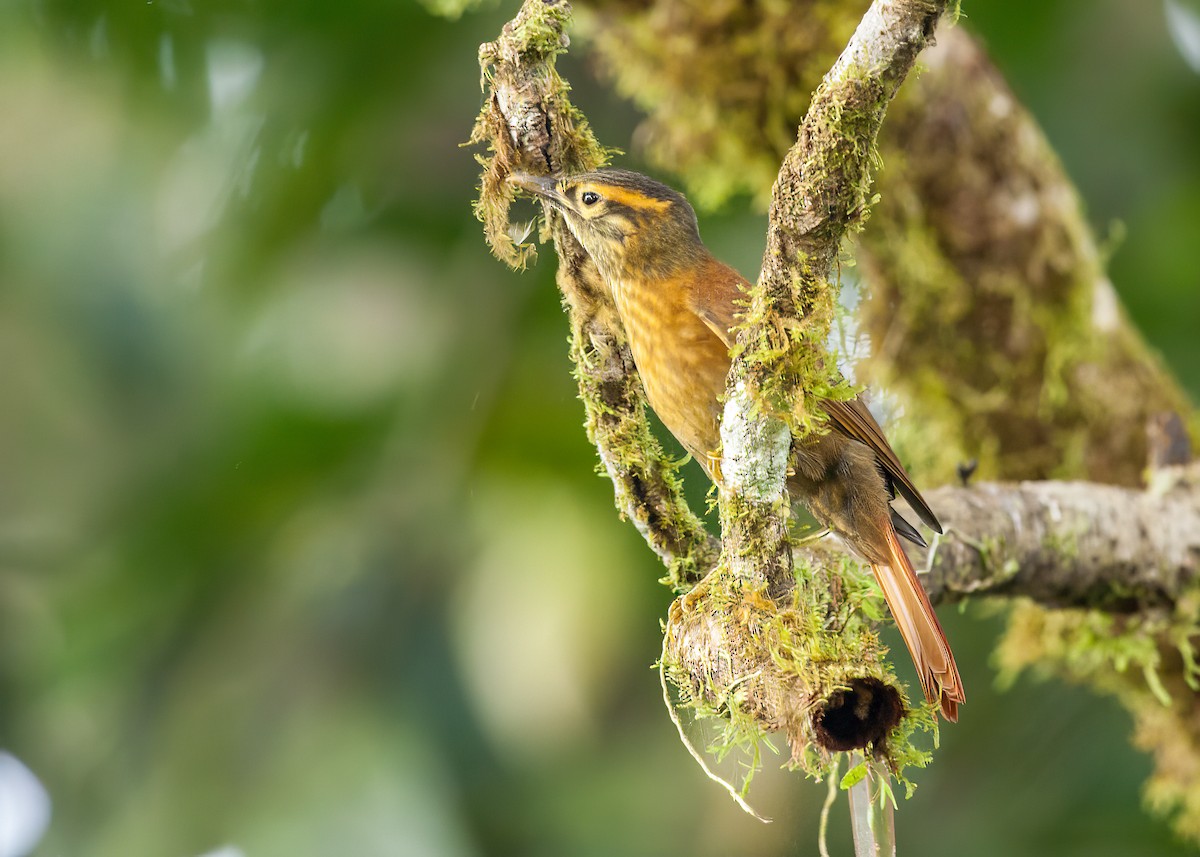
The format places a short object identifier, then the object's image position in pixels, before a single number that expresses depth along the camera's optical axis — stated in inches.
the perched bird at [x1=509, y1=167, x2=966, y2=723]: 209.0
